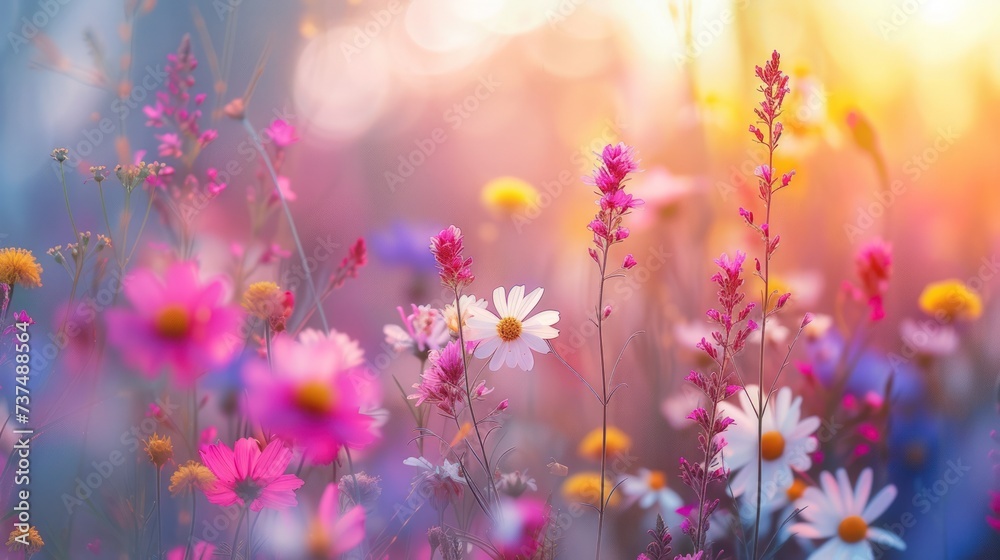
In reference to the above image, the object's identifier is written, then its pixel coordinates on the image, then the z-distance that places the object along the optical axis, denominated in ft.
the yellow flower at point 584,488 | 3.07
